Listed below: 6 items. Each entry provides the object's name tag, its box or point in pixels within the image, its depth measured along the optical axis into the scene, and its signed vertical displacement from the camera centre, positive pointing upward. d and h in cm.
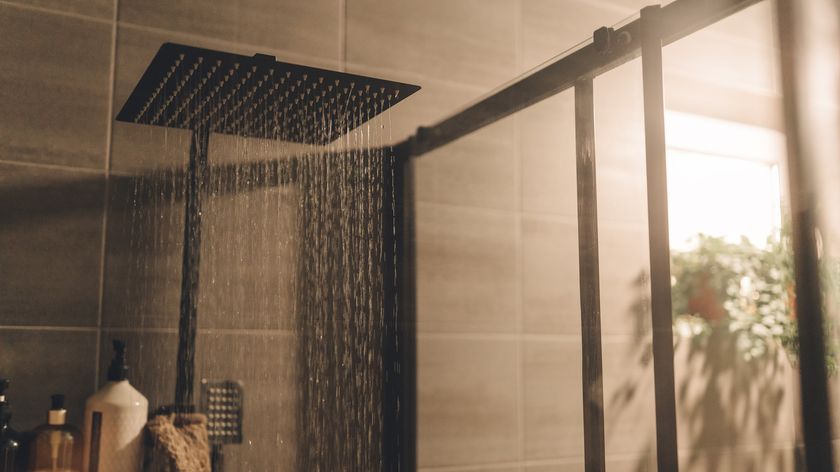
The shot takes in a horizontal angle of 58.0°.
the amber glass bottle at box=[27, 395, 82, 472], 100 -15
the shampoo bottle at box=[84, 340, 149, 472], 101 -14
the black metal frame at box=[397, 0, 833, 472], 77 +14
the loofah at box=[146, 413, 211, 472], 104 -16
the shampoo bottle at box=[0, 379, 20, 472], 98 -15
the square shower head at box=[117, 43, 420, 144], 102 +35
